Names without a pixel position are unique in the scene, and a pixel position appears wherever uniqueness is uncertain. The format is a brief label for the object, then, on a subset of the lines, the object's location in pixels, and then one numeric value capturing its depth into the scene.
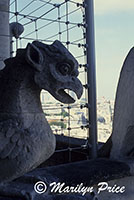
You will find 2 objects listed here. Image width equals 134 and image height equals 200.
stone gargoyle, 0.74
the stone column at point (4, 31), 2.16
